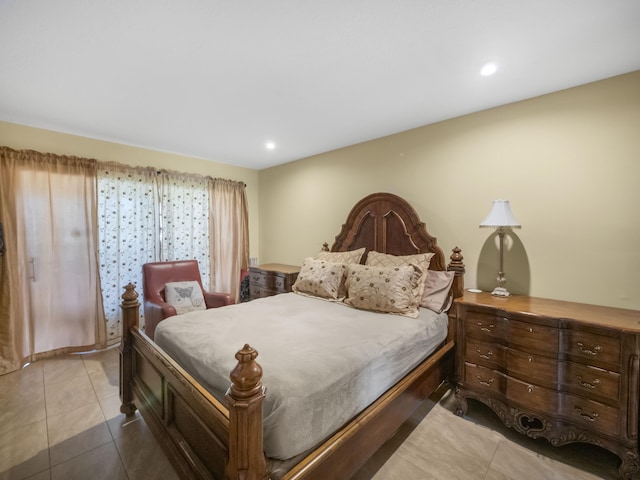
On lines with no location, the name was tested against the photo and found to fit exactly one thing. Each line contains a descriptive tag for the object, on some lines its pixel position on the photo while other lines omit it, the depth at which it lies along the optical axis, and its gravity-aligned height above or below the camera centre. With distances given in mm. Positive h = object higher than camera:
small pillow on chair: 2975 -688
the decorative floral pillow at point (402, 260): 2515 -291
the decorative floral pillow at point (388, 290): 2207 -500
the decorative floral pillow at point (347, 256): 3025 -281
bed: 940 -847
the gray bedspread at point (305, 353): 1137 -671
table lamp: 2166 +65
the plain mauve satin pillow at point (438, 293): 2357 -557
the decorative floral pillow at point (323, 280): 2691 -488
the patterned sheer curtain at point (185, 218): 3658 +228
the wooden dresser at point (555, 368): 1513 -891
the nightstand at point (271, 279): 3551 -633
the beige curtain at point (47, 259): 2637 -228
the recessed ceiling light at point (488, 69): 1810 +1086
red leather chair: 2730 -594
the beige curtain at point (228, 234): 4121 -9
